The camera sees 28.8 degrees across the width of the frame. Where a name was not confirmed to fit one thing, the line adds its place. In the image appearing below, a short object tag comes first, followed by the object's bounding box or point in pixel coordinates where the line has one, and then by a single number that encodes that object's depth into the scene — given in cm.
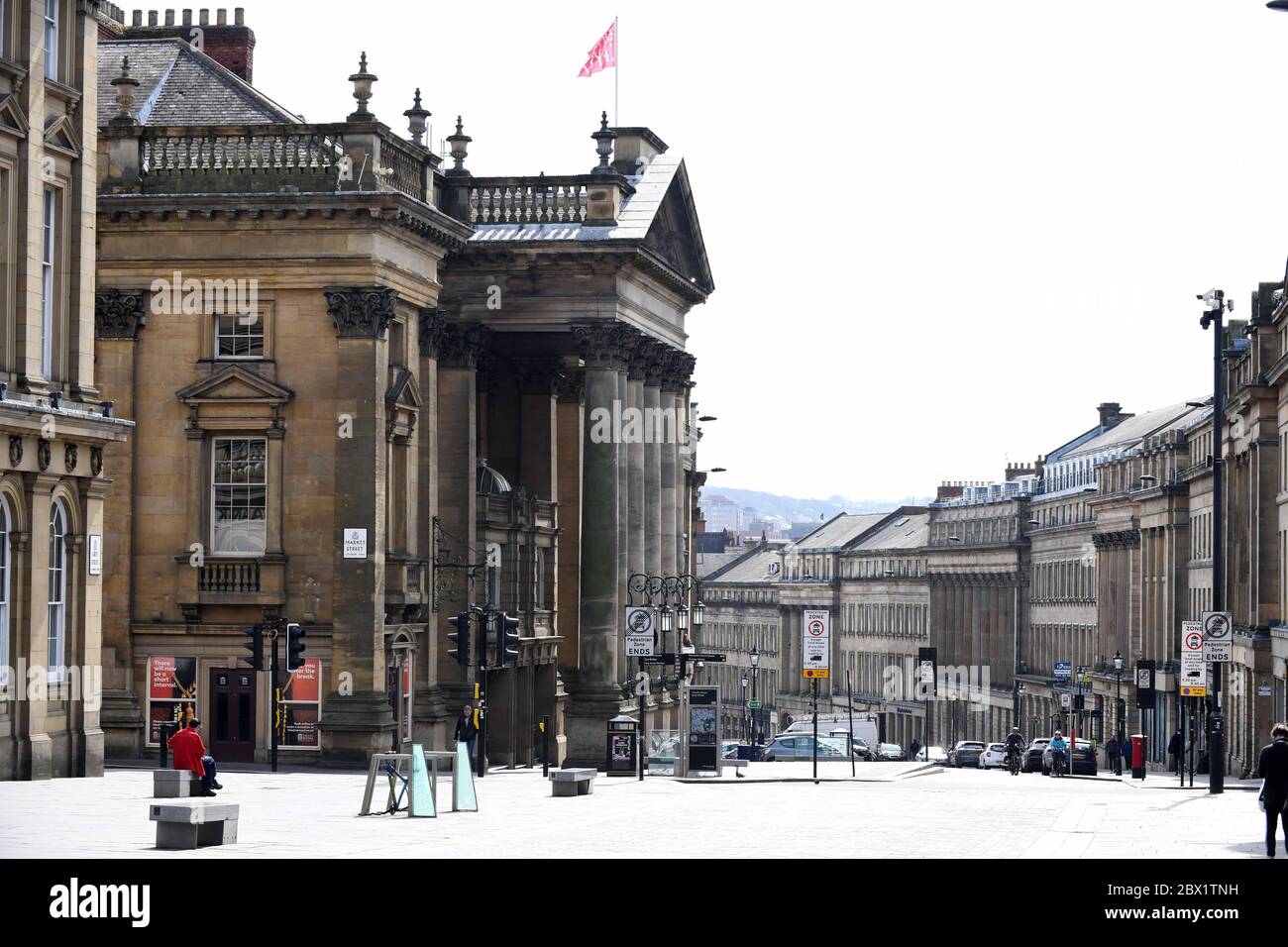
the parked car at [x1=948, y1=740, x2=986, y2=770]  11206
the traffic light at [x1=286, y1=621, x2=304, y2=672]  4953
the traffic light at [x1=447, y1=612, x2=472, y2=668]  5144
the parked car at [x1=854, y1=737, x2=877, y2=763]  10216
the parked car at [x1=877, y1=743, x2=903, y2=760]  11576
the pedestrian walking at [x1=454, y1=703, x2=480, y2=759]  5731
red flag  6794
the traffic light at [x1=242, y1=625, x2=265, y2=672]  4962
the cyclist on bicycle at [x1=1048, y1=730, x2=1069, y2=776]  8369
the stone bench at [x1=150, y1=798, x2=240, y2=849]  2817
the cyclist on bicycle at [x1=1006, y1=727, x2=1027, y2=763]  9202
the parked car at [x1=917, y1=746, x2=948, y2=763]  12741
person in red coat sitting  3894
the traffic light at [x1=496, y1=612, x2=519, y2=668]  5150
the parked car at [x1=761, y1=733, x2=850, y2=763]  9194
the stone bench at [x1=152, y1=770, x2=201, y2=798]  3766
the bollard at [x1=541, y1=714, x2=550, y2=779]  5810
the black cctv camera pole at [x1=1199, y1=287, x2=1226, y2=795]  5338
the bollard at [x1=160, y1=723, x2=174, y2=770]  4806
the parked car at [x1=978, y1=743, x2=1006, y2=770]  10875
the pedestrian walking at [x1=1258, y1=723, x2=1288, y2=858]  2986
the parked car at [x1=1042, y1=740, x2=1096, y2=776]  8688
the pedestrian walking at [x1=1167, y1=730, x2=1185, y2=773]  7021
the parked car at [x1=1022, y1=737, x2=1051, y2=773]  9769
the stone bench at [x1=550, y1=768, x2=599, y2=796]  4575
